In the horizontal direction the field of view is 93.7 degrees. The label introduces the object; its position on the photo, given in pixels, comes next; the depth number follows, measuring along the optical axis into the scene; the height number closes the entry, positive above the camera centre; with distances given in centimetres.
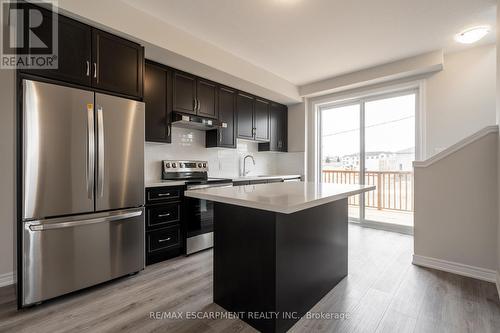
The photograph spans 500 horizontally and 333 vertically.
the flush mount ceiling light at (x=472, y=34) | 269 +155
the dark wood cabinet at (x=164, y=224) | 262 -67
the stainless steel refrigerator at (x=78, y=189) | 181 -20
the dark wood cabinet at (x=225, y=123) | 368 +71
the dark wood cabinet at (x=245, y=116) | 404 +89
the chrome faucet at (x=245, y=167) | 454 -1
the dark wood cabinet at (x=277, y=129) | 472 +77
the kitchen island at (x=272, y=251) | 151 -62
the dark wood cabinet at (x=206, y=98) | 337 +102
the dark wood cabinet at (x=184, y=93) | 311 +101
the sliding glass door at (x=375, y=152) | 398 +27
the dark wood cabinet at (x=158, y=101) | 283 +81
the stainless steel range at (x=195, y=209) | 296 -56
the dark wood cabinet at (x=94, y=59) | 196 +101
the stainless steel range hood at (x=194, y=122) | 301 +60
